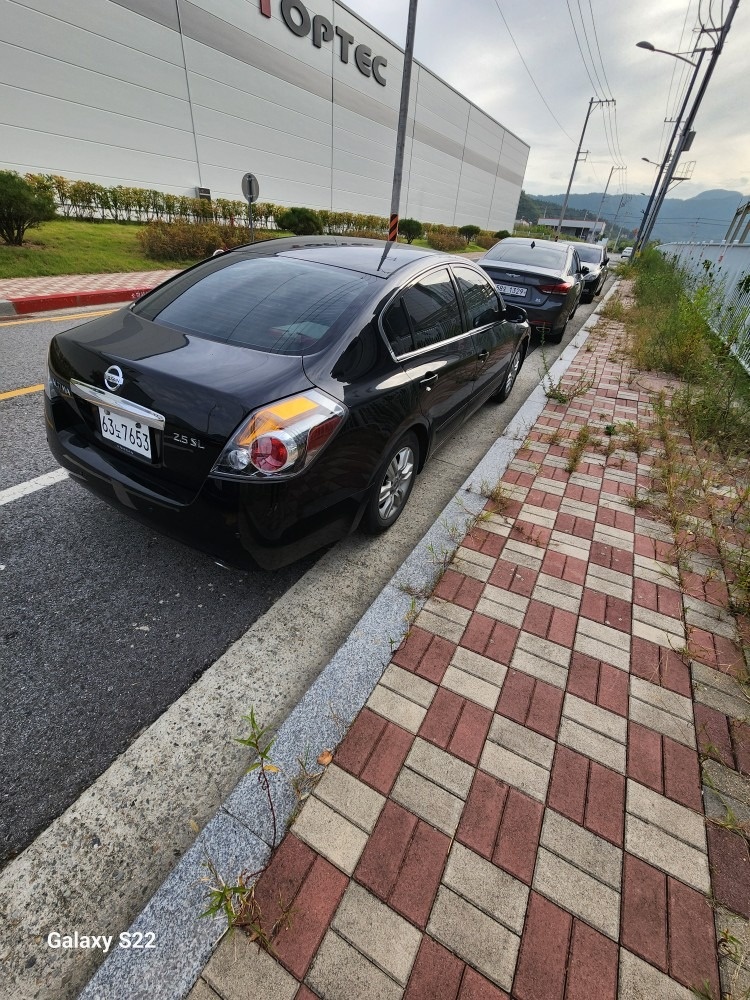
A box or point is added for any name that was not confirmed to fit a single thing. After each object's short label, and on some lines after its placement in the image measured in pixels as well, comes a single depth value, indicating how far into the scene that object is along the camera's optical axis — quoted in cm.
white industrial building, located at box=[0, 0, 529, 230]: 1500
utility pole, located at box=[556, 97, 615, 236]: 3782
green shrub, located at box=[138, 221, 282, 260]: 1219
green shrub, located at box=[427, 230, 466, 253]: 2650
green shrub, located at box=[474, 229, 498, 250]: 3516
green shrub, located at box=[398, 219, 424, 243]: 2575
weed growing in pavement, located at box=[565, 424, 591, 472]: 400
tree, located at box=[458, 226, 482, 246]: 3453
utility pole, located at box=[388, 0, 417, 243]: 1331
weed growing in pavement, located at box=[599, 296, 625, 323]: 1052
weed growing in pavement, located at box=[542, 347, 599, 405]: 557
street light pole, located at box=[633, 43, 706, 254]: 2630
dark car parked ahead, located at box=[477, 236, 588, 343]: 708
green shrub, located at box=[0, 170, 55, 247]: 917
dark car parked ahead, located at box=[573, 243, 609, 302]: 1242
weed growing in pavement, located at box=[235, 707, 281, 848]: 155
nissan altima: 189
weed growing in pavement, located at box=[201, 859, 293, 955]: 130
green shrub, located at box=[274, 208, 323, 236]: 1864
